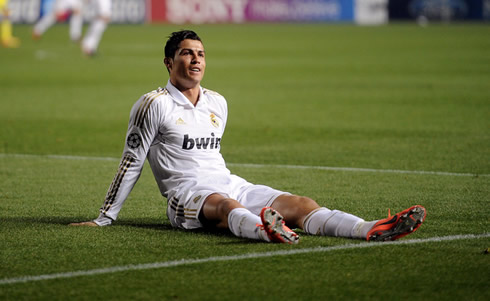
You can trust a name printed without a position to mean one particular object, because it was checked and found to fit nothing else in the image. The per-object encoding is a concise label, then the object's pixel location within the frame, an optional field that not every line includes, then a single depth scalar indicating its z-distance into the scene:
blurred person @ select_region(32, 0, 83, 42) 66.00
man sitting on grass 12.52
